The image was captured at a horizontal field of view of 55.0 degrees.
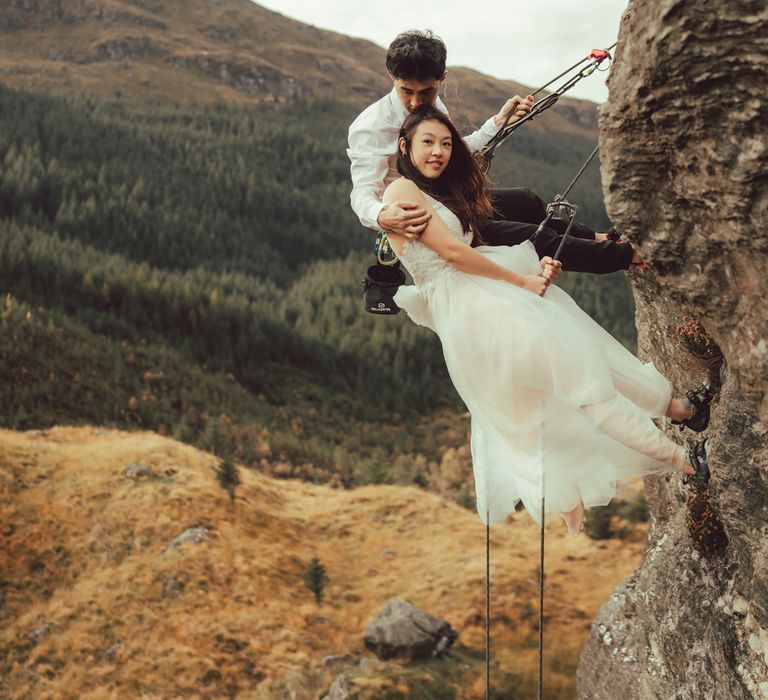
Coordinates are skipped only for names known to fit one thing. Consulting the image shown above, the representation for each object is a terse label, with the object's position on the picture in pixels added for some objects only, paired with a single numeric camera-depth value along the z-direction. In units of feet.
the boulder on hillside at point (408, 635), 40.34
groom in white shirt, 14.10
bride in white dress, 13.01
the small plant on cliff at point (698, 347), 15.39
